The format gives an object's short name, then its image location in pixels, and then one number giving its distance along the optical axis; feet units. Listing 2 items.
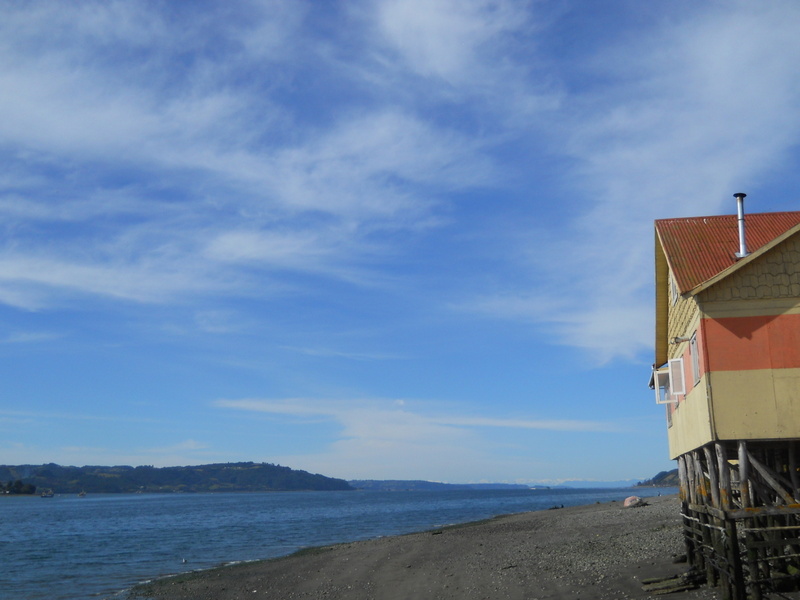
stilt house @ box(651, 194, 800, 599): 49.70
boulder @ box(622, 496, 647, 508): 205.73
